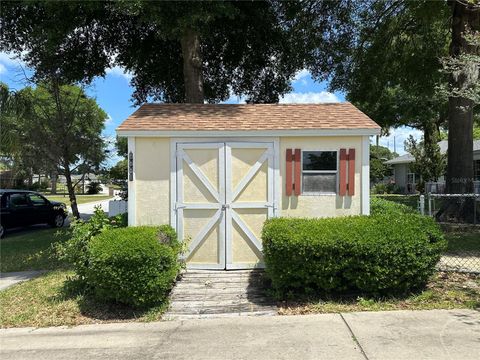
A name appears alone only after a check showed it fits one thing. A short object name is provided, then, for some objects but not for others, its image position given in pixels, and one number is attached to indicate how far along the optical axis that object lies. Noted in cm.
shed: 777
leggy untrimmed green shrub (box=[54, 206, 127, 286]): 670
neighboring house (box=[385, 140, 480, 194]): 3662
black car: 1555
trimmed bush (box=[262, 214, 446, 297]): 610
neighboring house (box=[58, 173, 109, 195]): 5594
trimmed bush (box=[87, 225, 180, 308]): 596
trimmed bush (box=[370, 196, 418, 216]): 838
